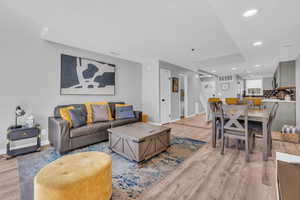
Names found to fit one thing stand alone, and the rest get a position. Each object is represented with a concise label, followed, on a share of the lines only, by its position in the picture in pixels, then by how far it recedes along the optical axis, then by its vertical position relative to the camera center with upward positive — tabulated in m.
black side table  2.25 -0.65
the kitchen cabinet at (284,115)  3.57 -0.41
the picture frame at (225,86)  8.09 +0.88
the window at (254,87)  10.19 +1.03
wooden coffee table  2.11 -0.71
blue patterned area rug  1.55 -1.03
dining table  2.18 -0.47
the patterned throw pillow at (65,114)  2.74 -0.30
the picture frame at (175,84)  5.33 +0.65
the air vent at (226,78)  8.02 +1.39
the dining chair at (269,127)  2.32 -0.53
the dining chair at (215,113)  2.84 -0.28
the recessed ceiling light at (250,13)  1.64 +1.14
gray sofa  2.41 -0.67
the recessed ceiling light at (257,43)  2.63 +1.18
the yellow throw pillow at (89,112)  3.16 -0.30
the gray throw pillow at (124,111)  3.58 -0.31
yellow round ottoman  1.06 -0.69
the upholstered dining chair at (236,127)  2.25 -0.49
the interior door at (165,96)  4.87 +0.16
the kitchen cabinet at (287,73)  4.23 +0.90
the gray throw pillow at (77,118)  2.73 -0.38
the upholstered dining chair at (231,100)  4.88 -0.01
